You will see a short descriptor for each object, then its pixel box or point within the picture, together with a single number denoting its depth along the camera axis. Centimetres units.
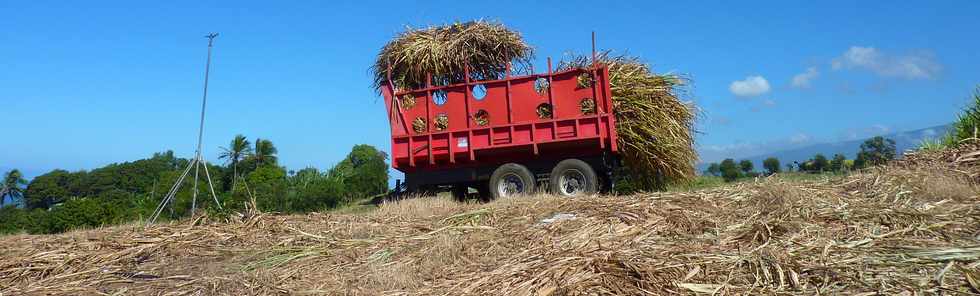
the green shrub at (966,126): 912
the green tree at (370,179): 1560
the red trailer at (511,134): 944
